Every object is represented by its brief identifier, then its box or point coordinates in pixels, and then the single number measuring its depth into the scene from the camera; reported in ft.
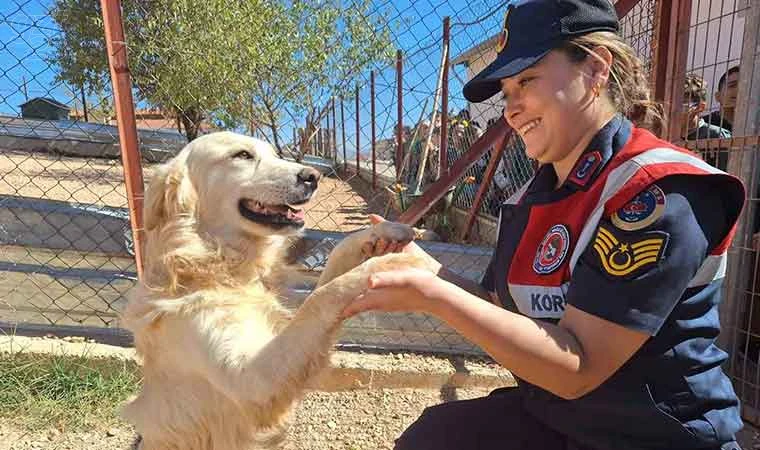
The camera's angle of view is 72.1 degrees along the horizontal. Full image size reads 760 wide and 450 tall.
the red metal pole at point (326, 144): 34.99
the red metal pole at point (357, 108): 22.16
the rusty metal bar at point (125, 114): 8.51
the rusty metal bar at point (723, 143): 8.26
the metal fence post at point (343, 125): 26.90
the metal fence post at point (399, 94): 16.94
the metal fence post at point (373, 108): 18.90
